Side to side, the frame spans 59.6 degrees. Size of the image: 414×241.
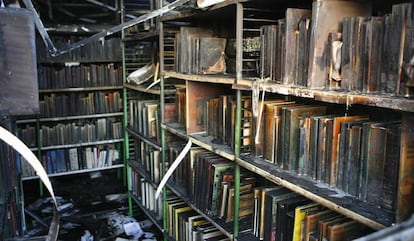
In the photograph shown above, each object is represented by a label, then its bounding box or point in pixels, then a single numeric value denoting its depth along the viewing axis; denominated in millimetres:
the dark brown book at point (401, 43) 1009
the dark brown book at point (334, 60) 1279
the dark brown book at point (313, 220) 1400
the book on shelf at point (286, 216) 1506
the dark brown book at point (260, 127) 1666
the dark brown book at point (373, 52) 1116
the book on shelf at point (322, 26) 1284
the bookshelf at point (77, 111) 4137
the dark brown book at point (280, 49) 1478
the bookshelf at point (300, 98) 1105
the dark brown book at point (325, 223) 1335
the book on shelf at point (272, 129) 1595
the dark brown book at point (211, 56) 2162
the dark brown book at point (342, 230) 1296
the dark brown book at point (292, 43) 1428
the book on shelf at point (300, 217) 1448
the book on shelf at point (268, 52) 1545
